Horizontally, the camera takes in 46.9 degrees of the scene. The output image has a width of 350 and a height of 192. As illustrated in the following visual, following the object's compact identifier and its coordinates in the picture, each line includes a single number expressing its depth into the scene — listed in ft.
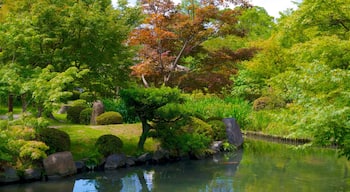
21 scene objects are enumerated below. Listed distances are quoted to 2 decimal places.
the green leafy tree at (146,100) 39.55
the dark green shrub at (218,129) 49.83
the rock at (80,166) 35.99
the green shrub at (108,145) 38.32
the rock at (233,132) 51.31
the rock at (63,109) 64.51
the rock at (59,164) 33.53
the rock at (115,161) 38.15
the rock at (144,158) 40.55
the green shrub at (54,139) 34.45
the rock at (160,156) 41.63
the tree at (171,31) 52.39
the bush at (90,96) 44.21
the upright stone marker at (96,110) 52.20
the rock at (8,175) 31.12
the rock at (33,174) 32.32
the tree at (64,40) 34.53
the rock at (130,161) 39.53
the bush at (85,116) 54.08
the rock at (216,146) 47.81
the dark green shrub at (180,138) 42.11
